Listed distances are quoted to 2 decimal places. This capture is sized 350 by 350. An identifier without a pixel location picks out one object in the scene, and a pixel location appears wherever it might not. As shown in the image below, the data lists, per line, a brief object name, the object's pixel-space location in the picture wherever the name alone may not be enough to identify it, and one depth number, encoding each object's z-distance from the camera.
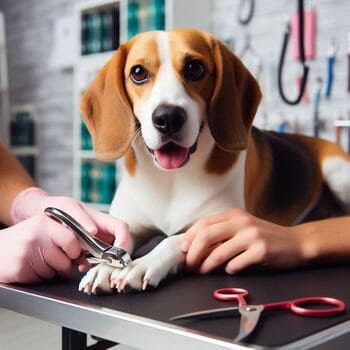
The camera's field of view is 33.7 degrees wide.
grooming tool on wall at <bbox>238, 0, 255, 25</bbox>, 2.50
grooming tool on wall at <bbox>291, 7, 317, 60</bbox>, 2.29
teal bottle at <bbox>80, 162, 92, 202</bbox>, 2.94
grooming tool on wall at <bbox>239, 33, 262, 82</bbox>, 2.42
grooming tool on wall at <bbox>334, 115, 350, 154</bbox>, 2.16
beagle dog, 0.85
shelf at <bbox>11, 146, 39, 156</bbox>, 3.73
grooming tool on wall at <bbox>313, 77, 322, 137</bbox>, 2.24
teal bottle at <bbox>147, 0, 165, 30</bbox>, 2.51
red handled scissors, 0.49
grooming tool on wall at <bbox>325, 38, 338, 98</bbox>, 2.21
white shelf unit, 2.49
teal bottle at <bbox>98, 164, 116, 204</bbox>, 2.79
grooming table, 0.47
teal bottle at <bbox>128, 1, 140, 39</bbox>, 2.63
